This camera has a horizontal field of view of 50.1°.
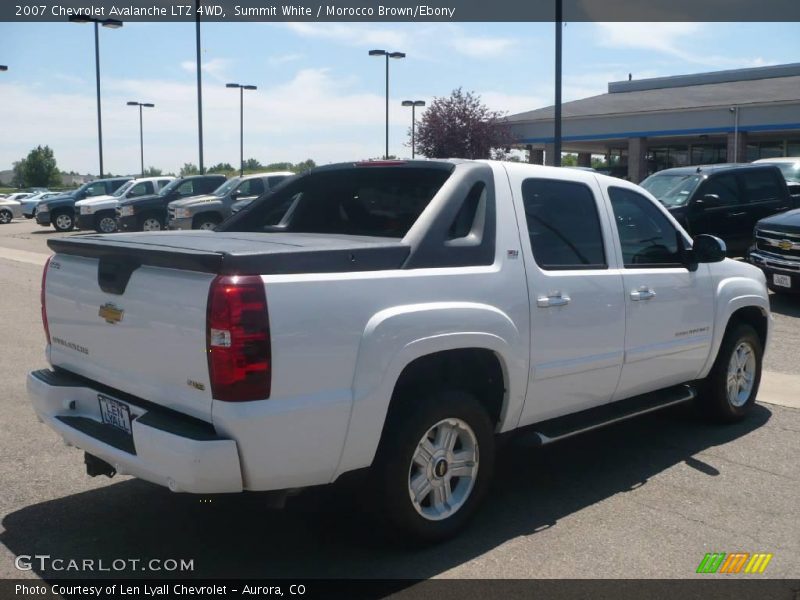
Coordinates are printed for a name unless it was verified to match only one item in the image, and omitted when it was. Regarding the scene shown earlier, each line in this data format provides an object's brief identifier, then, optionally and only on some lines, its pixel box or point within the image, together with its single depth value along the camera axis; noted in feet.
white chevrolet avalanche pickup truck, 11.32
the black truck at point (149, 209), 77.71
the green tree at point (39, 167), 311.68
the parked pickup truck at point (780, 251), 37.19
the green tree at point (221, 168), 237.64
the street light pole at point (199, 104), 97.60
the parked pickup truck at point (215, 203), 70.38
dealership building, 109.40
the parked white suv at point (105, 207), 87.25
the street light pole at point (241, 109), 148.97
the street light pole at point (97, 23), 104.27
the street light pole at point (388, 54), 123.95
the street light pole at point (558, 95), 55.11
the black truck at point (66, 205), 97.91
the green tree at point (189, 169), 250.37
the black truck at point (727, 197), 46.62
